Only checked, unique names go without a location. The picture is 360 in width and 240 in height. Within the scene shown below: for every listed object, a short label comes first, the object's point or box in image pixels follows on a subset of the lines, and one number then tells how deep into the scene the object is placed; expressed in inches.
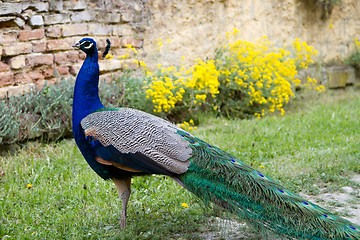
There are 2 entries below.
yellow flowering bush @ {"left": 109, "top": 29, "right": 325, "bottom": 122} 250.1
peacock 101.9
